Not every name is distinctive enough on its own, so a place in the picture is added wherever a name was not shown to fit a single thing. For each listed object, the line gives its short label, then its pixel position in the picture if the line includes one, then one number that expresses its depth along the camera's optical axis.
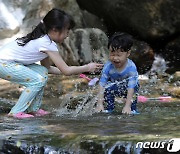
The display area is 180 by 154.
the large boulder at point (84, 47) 15.92
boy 8.56
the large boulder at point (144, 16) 17.95
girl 8.60
